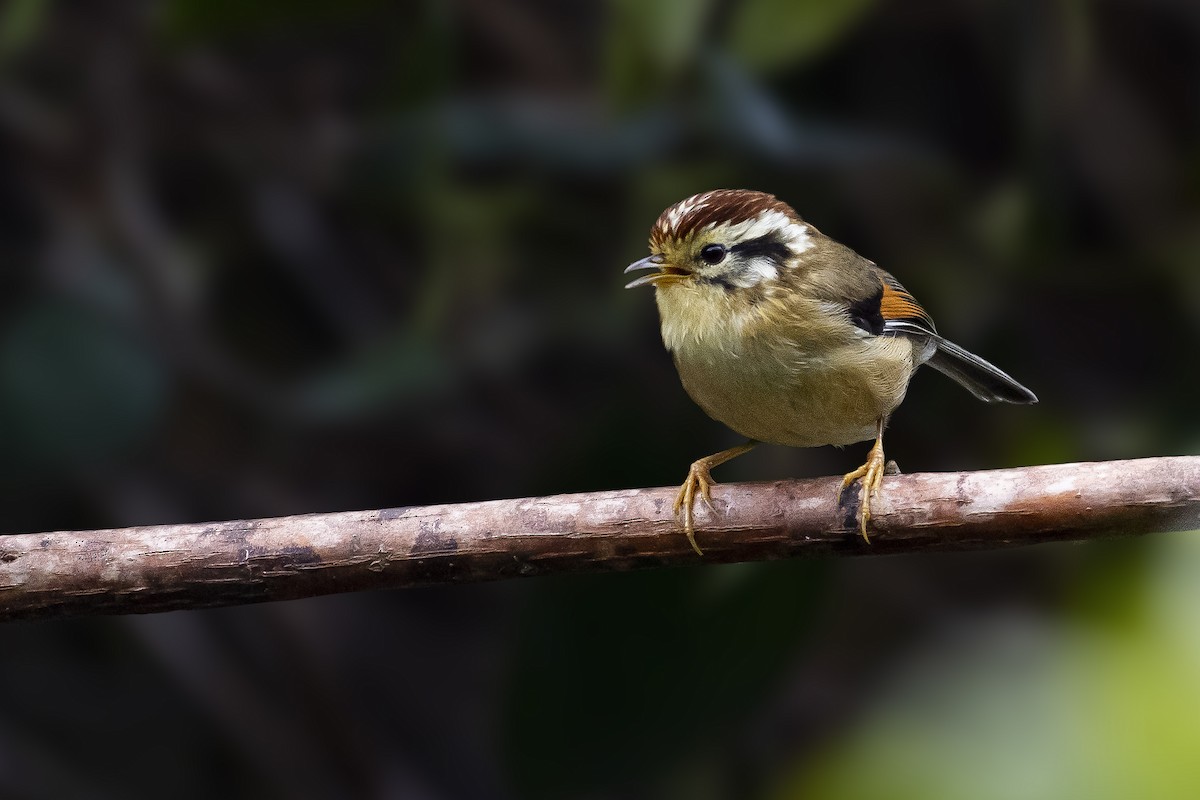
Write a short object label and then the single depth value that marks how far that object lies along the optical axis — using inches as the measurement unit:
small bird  162.9
